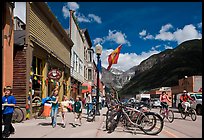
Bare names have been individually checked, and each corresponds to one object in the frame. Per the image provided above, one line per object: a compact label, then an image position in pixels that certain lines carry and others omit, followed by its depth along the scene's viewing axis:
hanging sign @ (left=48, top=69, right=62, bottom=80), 11.21
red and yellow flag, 12.64
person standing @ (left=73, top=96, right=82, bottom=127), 8.21
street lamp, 12.26
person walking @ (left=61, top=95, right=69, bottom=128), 7.81
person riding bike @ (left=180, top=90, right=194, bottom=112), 10.71
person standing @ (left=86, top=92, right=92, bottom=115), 11.18
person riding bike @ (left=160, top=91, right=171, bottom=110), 10.12
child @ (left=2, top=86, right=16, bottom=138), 5.72
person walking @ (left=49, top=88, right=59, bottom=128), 7.52
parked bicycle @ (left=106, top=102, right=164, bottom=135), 6.18
